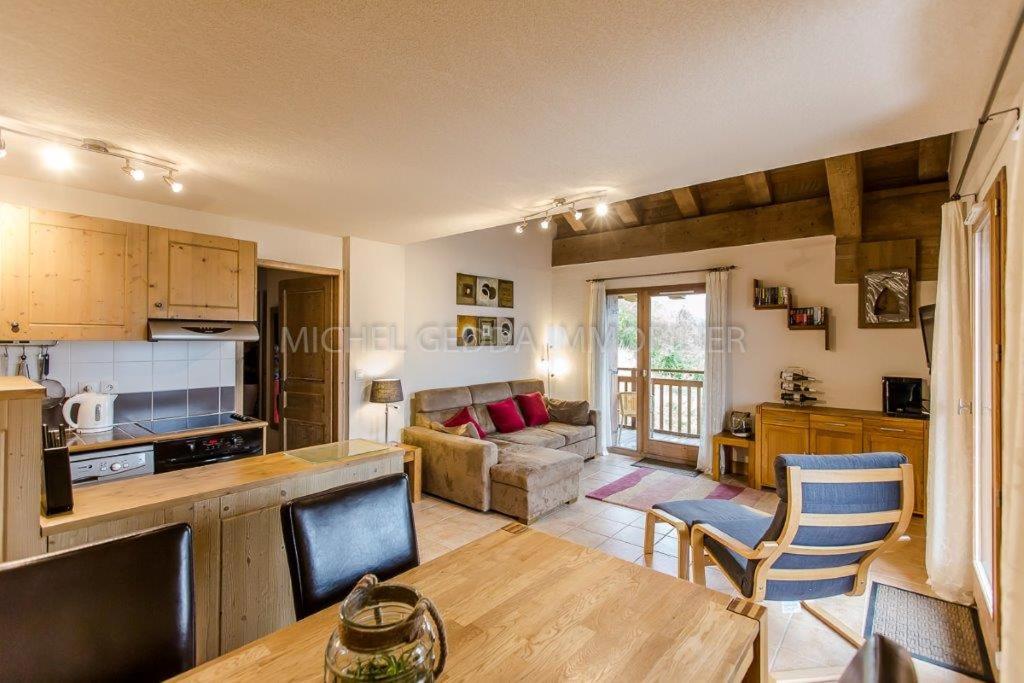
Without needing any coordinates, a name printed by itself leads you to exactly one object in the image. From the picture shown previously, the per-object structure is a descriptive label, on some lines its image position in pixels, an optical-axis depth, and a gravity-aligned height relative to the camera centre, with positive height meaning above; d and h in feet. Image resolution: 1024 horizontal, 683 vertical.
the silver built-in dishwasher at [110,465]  8.24 -2.22
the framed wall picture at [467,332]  17.93 +0.45
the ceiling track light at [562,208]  10.38 +3.19
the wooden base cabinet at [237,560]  5.63 -2.79
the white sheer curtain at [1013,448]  3.76 -0.96
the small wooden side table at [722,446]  15.72 -3.53
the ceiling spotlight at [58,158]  7.50 +3.11
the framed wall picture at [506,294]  19.62 +2.07
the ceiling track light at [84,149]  6.86 +3.08
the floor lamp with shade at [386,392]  13.94 -1.45
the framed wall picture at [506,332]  19.61 +0.48
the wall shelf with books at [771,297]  15.76 +1.56
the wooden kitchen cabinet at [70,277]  8.18 +1.25
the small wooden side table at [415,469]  13.66 -3.72
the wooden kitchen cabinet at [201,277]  9.80 +1.48
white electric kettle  9.19 -1.37
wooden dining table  3.28 -2.28
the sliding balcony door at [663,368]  18.38 -0.99
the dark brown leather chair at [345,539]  4.53 -2.05
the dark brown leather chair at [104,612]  3.20 -1.99
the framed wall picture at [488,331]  18.81 +0.50
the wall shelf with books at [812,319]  15.19 +0.78
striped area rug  13.98 -4.71
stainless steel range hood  9.69 +0.29
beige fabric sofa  12.36 -3.45
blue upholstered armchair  6.15 -2.50
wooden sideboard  12.66 -2.71
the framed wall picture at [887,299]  13.79 +1.31
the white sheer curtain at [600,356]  20.08 -0.55
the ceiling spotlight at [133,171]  7.68 +2.87
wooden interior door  14.20 -0.52
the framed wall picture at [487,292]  18.70 +2.07
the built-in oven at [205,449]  9.36 -2.24
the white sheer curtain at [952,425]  8.30 -1.49
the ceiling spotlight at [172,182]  8.29 +2.92
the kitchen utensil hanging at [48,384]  9.37 -0.80
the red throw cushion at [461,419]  15.62 -2.55
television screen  10.63 +0.44
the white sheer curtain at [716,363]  16.99 -0.73
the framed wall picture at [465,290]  17.81 +2.06
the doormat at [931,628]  6.99 -4.74
